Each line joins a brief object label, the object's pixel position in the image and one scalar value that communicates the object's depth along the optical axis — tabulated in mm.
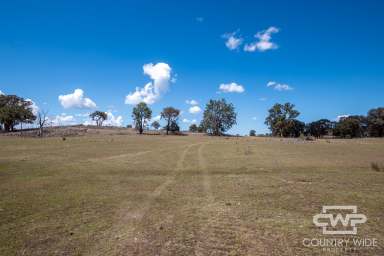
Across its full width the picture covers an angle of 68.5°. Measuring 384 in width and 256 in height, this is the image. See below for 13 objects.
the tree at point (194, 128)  194575
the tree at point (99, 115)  158125
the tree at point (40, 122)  91019
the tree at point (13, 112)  107619
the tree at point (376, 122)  109569
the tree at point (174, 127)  133875
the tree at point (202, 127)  132425
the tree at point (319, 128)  144000
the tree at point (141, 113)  122312
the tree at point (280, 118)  118625
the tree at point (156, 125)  151250
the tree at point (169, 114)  129750
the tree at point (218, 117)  130250
